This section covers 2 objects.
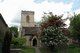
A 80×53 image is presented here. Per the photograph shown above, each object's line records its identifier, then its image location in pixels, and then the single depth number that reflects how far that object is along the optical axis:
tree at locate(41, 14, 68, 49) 12.68
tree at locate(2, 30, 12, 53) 8.45
